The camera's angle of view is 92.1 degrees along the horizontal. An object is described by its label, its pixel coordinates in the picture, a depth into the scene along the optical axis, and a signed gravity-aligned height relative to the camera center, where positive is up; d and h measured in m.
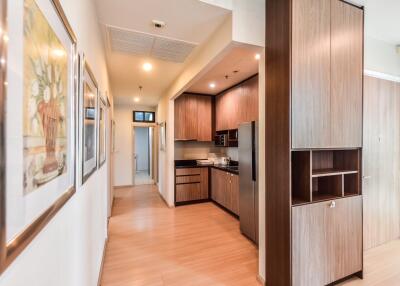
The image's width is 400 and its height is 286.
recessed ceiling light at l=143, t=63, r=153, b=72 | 3.18 +1.26
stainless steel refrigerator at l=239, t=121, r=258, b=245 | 2.82 -0.60
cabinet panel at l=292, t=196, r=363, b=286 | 1.74 -0.98
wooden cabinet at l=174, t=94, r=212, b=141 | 4.89 +0.61
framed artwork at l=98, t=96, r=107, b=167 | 2.12 +0.32
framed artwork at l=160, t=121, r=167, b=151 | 4.98 +0.16
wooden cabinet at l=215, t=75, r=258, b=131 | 3.69 +0.77
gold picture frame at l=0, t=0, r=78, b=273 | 0.40 -0.16
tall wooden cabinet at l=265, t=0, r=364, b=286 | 1.72 +0.09
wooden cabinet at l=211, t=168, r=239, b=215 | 3.78 -1.04
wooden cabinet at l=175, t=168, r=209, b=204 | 4.56 -1.06
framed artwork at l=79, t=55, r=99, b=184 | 1.23 +0.16
